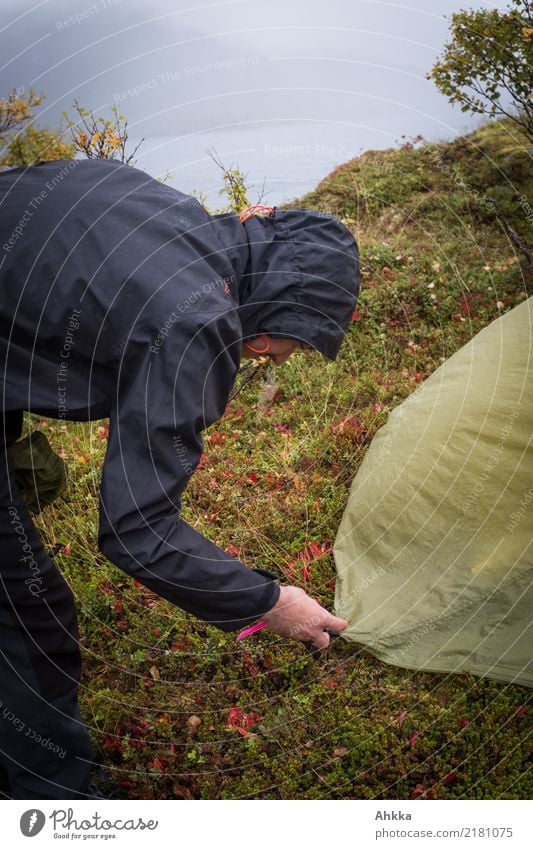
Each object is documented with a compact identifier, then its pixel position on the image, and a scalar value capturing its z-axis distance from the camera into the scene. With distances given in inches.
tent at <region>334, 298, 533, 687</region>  137.8
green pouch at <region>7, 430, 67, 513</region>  119.3
